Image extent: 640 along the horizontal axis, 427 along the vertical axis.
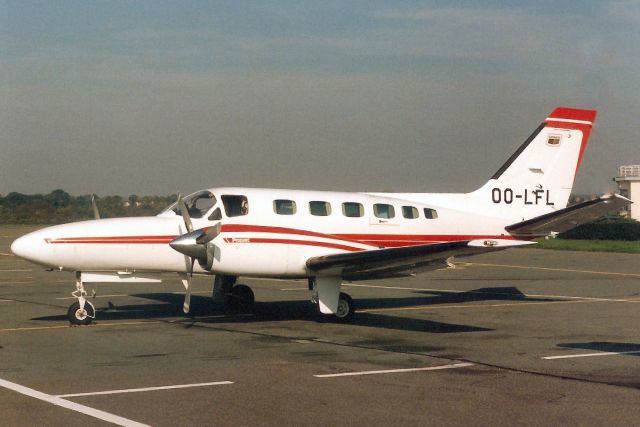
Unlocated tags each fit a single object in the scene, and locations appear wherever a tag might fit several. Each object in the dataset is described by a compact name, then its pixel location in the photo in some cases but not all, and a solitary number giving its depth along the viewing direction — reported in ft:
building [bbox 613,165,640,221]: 234.58
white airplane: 53.47
